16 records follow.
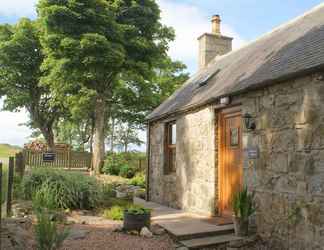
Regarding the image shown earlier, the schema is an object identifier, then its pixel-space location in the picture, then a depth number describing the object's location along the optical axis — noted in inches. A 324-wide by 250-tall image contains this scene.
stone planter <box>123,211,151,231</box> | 255.0
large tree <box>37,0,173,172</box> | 676.7
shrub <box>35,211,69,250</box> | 184.4
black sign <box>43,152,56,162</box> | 754.2
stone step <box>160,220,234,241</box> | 242.7
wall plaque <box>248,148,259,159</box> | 246.4
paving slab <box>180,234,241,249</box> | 228.3
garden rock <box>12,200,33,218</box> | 284.1
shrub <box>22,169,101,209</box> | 315.6
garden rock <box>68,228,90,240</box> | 232.5
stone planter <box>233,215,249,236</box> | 234.7
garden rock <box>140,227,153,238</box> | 250.3
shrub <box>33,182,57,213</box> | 259.2
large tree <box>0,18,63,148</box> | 947.3
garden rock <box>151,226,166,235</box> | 259.9
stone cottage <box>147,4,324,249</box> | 203.3
